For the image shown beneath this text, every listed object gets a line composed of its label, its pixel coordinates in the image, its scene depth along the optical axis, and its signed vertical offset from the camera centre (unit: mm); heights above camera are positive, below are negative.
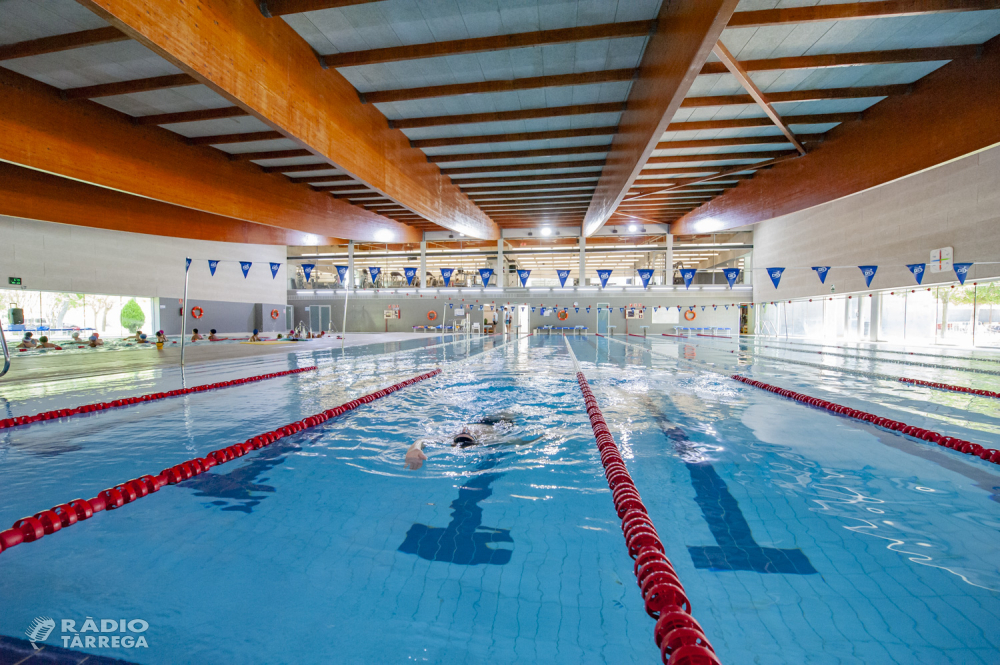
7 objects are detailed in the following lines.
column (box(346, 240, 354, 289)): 20359 +2871
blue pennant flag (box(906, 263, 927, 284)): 11056 +1264
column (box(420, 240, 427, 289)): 20062 +2428
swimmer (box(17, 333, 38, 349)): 10539 -649
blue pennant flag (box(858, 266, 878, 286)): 12227 +1289
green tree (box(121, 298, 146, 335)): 15149 -20
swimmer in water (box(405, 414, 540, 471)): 2963 -897
